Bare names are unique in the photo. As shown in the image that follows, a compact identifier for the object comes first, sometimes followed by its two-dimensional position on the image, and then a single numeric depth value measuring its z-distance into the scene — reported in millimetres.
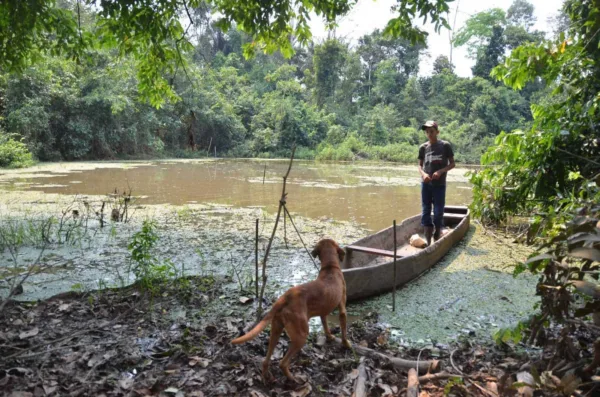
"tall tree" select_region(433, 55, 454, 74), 37094
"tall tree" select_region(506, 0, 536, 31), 40031
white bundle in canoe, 5621
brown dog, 2176
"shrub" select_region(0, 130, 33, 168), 14148
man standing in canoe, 5129
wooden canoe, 3604
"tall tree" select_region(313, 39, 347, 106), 31219
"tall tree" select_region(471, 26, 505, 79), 31328
